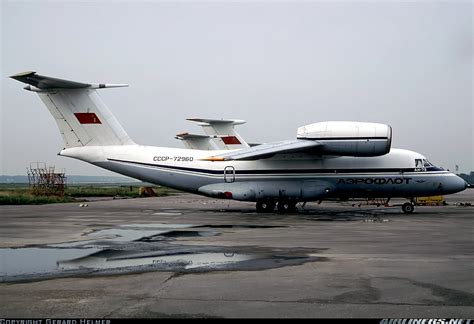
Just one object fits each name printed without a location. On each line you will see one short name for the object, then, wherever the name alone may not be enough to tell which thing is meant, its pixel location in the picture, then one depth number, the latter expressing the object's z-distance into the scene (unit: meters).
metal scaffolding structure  50.72
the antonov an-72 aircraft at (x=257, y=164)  24.61
